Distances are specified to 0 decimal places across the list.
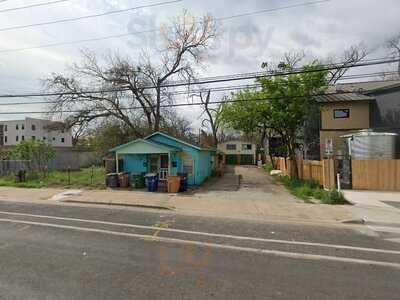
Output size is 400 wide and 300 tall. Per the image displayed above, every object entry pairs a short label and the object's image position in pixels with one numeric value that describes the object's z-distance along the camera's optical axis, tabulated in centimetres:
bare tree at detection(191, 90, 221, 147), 4720
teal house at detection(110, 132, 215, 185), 1903
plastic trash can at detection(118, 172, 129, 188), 1762
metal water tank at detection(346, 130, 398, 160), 1739
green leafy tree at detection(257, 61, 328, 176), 1894
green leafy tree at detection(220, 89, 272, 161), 2028
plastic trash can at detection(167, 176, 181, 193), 1566
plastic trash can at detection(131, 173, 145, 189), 1733
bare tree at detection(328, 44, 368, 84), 3145
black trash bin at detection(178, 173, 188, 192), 1618
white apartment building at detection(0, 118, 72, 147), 7469
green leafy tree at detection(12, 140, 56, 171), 2203
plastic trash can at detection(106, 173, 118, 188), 1744
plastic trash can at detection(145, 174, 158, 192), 1592
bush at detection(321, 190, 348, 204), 1191
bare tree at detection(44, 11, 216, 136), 2680
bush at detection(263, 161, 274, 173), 3587
